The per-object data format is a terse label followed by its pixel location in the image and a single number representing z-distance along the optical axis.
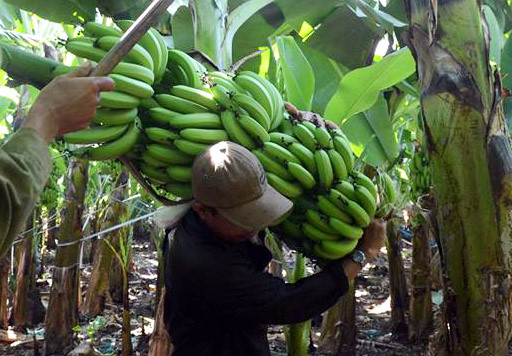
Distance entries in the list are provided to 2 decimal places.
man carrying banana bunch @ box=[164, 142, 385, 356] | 1.35
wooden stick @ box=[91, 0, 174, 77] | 1.06
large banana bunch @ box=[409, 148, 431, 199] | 3.04
